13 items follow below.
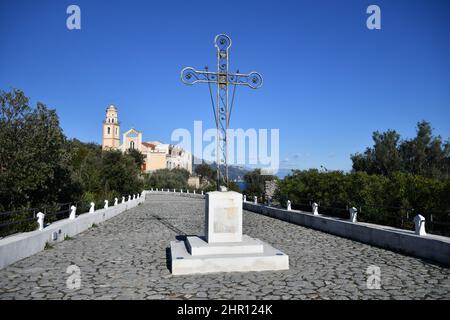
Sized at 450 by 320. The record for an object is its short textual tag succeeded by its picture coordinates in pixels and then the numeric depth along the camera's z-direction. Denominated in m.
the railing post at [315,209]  15.26
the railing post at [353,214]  12.03
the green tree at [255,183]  30.85
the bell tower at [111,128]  85.75
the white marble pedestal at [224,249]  7.15
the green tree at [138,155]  67.05
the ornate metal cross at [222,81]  9.11
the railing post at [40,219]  9.73
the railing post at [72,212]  13.34
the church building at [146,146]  86.00
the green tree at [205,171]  95.31
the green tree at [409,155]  32.09
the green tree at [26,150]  11.45
